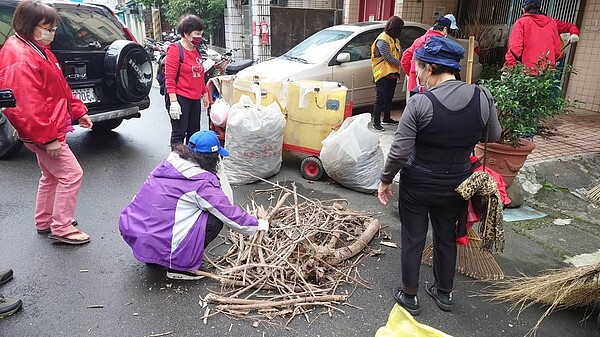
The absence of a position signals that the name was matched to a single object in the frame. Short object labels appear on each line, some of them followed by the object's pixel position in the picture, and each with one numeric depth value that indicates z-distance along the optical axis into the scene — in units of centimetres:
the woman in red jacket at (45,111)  289
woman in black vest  231
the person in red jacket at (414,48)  493
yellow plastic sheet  155
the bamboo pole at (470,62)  286
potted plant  376
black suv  501
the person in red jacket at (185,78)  434
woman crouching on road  275
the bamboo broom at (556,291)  248
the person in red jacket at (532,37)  486
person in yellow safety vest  606
